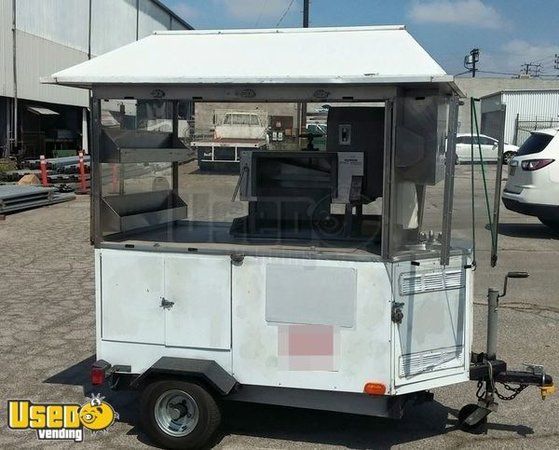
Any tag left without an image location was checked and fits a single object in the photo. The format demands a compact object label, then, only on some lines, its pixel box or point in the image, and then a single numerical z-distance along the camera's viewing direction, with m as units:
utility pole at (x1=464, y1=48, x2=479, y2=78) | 57.91
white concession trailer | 3.62
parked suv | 10.78
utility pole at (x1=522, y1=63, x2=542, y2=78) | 76.59
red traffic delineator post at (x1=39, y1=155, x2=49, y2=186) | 17.82
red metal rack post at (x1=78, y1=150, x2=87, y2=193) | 18.40
